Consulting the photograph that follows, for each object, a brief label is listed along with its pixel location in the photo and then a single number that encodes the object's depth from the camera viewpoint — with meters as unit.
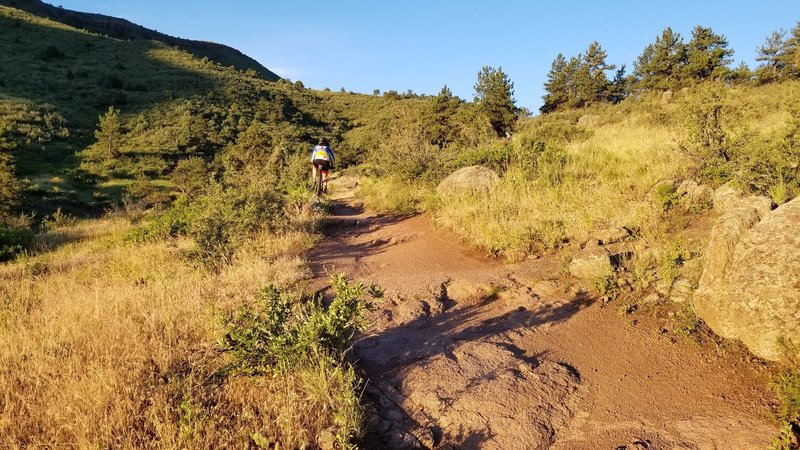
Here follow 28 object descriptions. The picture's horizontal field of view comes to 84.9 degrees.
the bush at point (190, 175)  24.42
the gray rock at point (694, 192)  5.76
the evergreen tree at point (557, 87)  33.19
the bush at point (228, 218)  6.46
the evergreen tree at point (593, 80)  30.70
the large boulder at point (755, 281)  3.01
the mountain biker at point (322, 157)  11.36
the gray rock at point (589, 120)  19.44
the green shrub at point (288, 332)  2.97
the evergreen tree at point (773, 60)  22.72
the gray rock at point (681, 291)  3.95
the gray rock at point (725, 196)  5.25
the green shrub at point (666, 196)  5.81
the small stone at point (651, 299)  4.07
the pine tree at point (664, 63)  26.95
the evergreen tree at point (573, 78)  31.42
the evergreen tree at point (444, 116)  21.38
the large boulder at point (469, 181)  8.49
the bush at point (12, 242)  9.61
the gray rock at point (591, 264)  4.61
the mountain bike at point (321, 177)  11.53
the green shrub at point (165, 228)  8.74
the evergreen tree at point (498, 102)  19.91
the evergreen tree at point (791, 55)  22.80
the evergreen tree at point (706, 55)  24.06
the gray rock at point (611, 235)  5.35
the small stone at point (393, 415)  2.79
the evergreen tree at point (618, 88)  30.81
